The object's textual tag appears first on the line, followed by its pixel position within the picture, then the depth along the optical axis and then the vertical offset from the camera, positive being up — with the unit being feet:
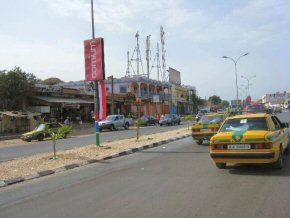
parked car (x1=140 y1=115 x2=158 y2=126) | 179.81 -1.50
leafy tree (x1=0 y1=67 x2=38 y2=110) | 132.36 +10.80
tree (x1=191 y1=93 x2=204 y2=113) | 375.25 +13.35
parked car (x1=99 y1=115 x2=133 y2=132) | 139.37 -1.64
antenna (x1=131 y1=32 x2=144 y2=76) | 271.59 +39.56
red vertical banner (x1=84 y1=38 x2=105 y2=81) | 63.72 +9.39
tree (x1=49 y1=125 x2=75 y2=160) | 50.77 -1.68
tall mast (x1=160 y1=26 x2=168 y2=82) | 287.73 +48.82
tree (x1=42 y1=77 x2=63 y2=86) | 261.91 +26.60
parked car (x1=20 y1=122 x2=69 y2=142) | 101.91 -3.58
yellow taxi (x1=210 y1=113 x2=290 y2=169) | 31.78 -2.24
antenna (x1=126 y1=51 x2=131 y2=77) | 274.65 +36.16
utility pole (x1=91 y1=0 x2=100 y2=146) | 64.28 +2.15
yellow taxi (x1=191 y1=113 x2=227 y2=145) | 61.72 -1.83
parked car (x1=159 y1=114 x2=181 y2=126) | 166.61 -1.51
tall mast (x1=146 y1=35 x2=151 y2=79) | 269.85 +45.07
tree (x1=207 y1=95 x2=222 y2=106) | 561.02 +20.96
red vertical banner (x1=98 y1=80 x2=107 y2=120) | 64.54 +3.23
